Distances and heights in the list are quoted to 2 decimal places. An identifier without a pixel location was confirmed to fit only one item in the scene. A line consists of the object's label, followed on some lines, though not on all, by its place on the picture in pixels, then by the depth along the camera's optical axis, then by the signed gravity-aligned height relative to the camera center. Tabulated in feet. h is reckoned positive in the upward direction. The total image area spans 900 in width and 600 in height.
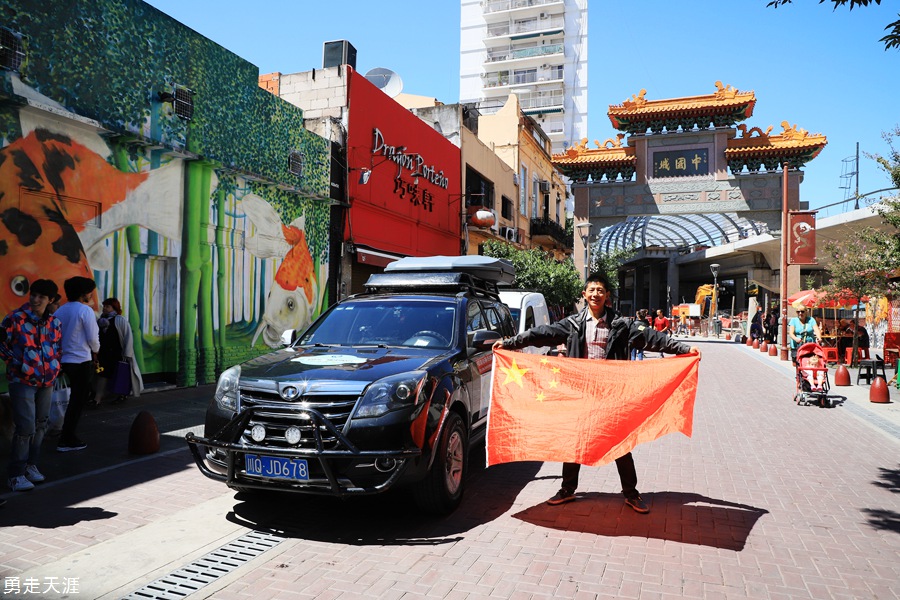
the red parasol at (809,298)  59.31 +1.45
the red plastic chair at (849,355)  59.31 -3.96
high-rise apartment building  247.70 +101.30
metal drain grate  11.66 -5.32
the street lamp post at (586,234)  101.35 +12.68
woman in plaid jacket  16.80 -1.72
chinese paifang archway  95.25 +24.09
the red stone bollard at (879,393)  36.40 -4.63
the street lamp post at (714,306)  135.13 +1.44
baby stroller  36.19 -3.61
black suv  13.62 -2.48
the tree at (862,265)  42.06 +3.50
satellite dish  76.54 +28.31
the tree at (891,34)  19.71 +8.93
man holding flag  16.47 -0.74
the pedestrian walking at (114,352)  29.58 -2.11
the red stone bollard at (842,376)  45.01 -4.56
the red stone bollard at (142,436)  22.04 -4.56
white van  36.89 +0.18
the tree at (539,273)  85.18 +5.19
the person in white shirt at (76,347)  21.81 -1.42
